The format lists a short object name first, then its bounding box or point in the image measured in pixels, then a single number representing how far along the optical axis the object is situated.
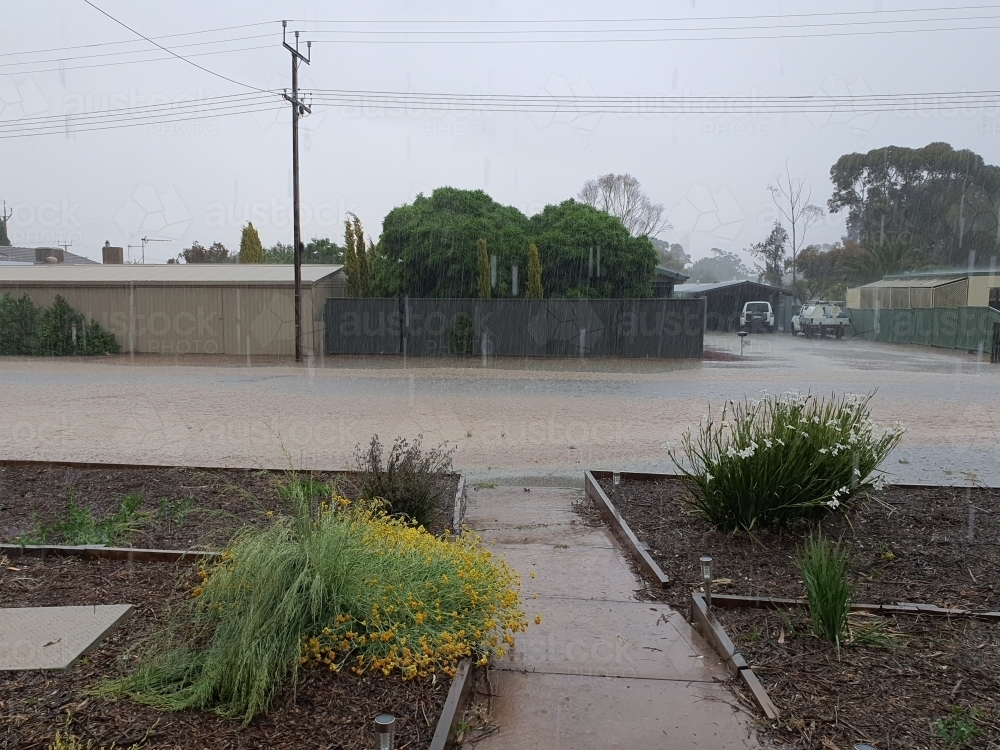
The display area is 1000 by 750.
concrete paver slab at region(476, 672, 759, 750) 3.17
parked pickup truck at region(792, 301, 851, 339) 39.97
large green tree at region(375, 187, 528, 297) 28.30
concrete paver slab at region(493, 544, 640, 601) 4.88
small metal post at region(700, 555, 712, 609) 4.17
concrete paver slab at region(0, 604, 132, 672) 3.49
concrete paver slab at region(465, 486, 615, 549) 6.10
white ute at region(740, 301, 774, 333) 43.47
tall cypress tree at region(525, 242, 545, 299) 27.91
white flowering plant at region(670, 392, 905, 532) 5.51
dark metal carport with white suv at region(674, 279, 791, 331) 47.12
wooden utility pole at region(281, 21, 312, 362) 22.47
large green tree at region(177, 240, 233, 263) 59.97
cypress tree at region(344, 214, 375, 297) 29.02
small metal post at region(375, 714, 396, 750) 2.61
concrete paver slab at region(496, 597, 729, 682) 3.81
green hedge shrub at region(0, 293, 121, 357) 26.89
